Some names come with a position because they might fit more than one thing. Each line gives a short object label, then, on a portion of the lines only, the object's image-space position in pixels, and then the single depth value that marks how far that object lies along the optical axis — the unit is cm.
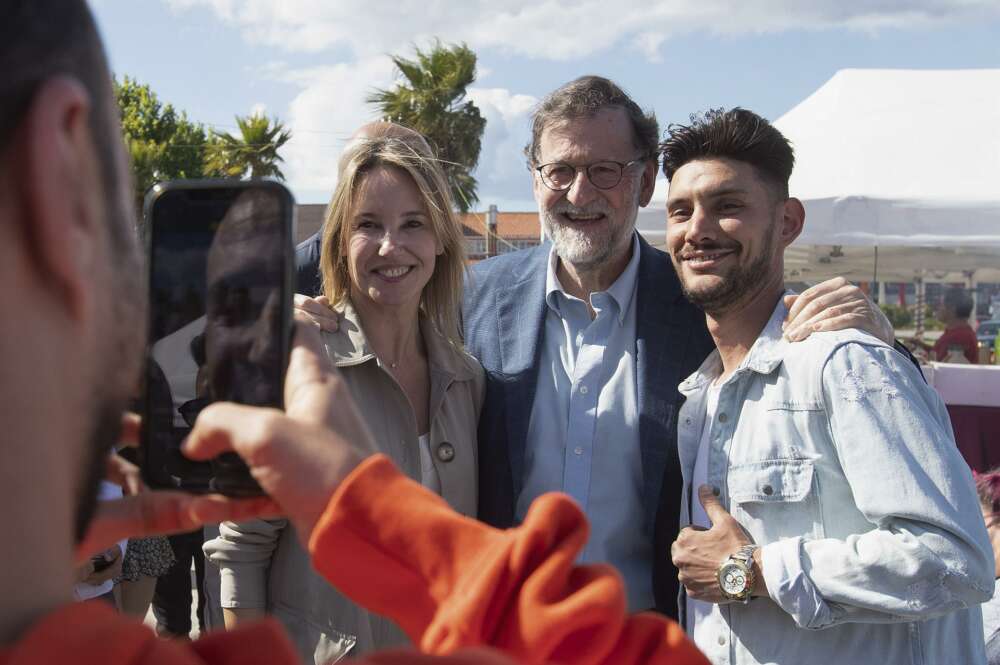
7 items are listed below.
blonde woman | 241
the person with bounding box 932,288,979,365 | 843
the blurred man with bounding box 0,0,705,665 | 55
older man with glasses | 262
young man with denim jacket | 198
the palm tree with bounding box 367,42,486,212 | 2584
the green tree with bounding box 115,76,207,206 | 3231
